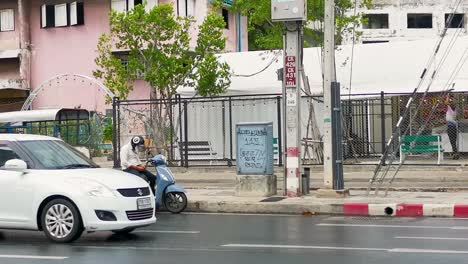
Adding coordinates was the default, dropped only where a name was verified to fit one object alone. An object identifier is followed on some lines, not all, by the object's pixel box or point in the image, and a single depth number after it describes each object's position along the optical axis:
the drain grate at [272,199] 16.28
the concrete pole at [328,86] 16.52
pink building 40.47
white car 11.06
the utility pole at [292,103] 16.69
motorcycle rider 15.79
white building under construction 56.66
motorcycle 15.68
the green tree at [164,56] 29.25
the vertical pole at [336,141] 16.58
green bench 22.03
